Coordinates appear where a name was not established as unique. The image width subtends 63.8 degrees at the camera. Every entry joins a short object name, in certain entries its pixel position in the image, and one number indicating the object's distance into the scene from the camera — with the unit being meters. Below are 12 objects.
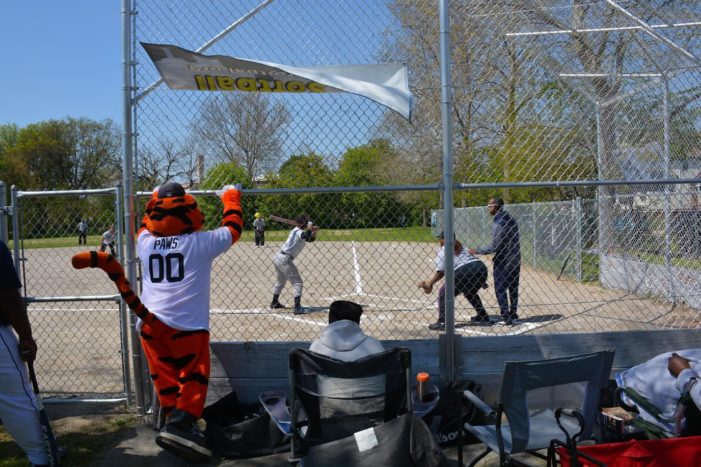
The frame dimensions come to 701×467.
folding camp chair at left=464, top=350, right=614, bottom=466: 3.19
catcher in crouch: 7.97
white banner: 4.31
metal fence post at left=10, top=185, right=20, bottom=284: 4.61
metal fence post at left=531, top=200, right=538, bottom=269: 14.74
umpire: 8.09
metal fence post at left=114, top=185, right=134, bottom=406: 4.54
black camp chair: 3.26
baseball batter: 9.55
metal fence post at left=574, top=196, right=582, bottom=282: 11.29
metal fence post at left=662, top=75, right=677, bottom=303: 6.86
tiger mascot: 3.98
